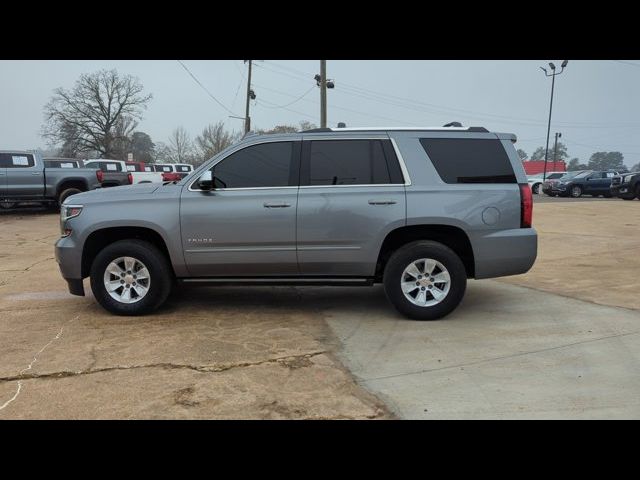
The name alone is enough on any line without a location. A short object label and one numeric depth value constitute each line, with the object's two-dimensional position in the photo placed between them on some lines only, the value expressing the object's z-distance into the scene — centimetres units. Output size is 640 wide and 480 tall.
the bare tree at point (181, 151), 7500
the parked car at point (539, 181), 3299
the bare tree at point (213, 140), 6116
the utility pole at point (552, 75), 4218
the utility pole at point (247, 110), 4002
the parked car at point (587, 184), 2862
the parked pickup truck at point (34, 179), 1653
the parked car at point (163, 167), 3262
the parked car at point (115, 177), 2028
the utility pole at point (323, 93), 2082
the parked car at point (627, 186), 2344
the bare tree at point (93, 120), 6106
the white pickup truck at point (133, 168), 2420
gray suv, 533
